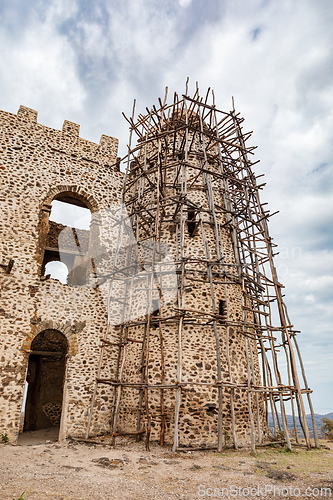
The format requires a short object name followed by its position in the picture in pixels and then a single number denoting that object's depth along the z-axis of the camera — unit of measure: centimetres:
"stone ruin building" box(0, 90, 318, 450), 822
